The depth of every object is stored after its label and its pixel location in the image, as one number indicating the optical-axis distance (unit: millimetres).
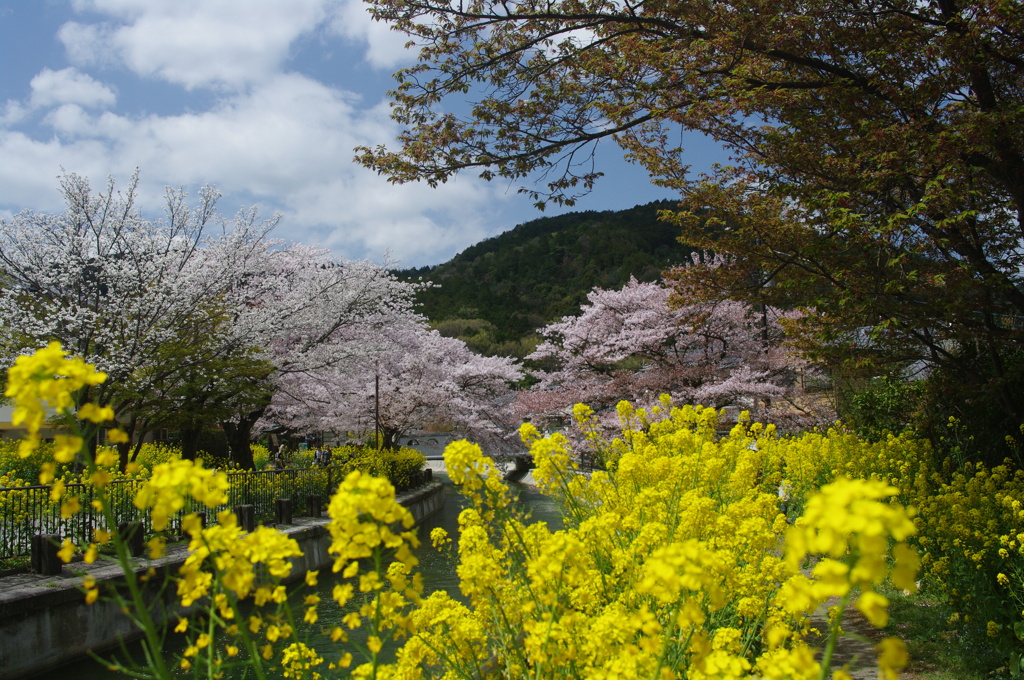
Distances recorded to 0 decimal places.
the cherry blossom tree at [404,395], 21734
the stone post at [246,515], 10383
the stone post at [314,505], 12898
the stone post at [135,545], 8312
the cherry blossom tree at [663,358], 16391
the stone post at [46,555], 7281
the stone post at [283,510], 11664
